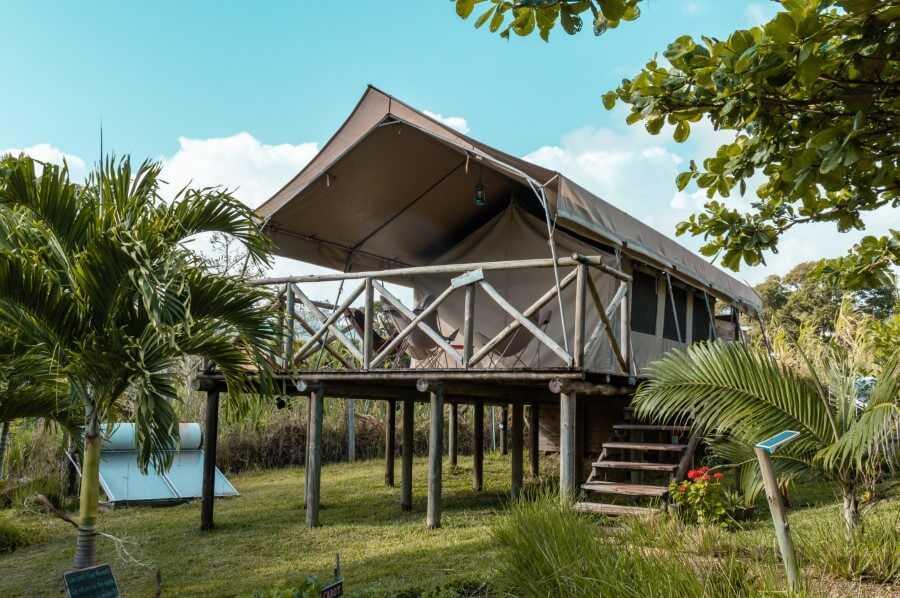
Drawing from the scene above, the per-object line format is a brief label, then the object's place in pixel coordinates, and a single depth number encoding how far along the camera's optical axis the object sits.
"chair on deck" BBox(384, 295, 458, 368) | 8.45
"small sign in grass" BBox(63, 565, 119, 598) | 3.42
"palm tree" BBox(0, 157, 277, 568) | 4.16
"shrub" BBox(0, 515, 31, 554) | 7.74
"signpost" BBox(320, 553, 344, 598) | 3.34
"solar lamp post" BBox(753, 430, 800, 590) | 2.94
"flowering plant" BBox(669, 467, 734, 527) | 6.09
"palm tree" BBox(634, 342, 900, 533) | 4.32
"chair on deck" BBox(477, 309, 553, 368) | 8.13
